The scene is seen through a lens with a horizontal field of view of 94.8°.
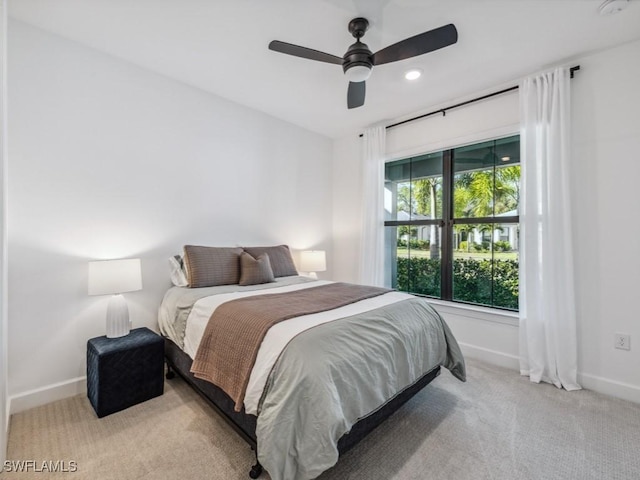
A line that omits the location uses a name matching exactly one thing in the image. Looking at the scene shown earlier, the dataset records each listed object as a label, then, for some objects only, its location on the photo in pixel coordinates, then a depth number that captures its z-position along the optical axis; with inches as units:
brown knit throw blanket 59.6
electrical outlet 88.0
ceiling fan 72.4
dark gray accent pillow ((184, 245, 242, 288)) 100.3
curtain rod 95.9
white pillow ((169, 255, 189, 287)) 103.1
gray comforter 47.7
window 118.3
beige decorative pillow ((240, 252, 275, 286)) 107.0
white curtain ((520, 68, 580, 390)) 94.7
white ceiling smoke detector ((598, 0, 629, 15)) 71.3
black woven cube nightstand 76.3
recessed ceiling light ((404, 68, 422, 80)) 101.5
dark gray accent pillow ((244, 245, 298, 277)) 121.8
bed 48.8
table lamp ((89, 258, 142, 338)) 80.7
